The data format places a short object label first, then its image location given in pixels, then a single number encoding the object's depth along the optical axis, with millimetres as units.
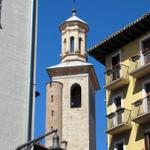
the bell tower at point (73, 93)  49900
